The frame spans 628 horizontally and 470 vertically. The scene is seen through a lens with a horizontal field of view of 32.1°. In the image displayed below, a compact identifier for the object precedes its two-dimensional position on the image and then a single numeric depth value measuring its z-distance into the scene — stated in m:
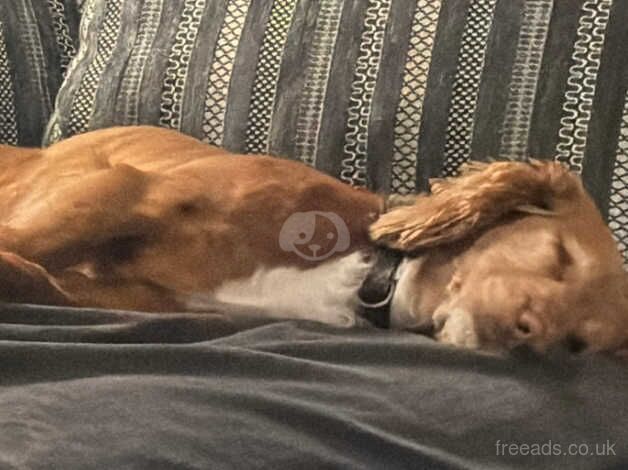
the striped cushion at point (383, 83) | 2.03
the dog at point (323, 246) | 1.80
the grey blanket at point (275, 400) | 1.34
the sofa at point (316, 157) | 1.39
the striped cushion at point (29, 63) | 2.47
